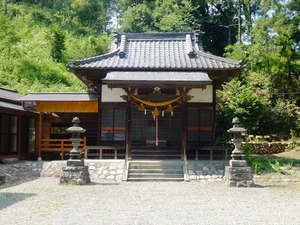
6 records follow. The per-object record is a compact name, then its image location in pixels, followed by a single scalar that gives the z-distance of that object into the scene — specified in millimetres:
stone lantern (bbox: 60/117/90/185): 11547
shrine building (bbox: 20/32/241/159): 14453
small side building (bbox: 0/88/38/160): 14812
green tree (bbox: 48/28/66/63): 32188
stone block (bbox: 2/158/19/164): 14505
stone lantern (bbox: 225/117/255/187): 11289
